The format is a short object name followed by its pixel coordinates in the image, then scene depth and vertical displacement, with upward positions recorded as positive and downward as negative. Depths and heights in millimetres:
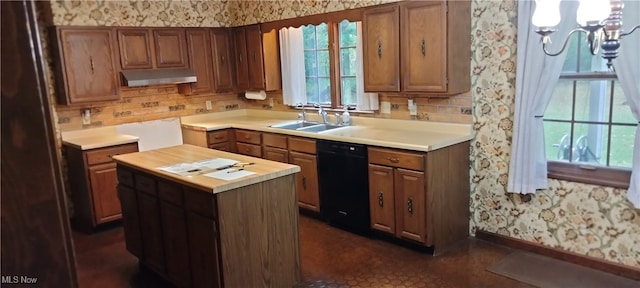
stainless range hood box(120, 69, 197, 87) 4898 -10
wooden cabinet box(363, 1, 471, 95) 3586 +140
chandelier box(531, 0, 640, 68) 2023 +149
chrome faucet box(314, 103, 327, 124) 5082 -496
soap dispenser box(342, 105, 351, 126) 4836 -523
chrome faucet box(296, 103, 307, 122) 5312 -516
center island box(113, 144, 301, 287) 2738 -915
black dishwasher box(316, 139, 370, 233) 4031 -1035
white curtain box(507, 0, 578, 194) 3223 -277
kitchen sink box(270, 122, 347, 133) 4948 -615
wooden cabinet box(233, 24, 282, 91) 5523 +160
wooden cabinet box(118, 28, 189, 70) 4965 +303
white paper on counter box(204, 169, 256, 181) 2801 -611
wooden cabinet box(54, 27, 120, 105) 4555 +143
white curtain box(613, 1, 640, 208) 2832 -94
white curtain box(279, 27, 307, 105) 5375 +47
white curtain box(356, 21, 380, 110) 4539 -226
